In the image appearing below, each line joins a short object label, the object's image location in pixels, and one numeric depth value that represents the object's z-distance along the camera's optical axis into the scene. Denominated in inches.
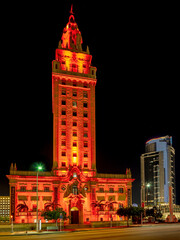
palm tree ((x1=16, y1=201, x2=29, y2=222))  3021.7
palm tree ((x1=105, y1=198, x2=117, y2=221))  3334.2
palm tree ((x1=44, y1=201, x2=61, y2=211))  3106.1
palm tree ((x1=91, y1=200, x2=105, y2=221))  3267.7
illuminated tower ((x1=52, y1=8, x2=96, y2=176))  3393.2
